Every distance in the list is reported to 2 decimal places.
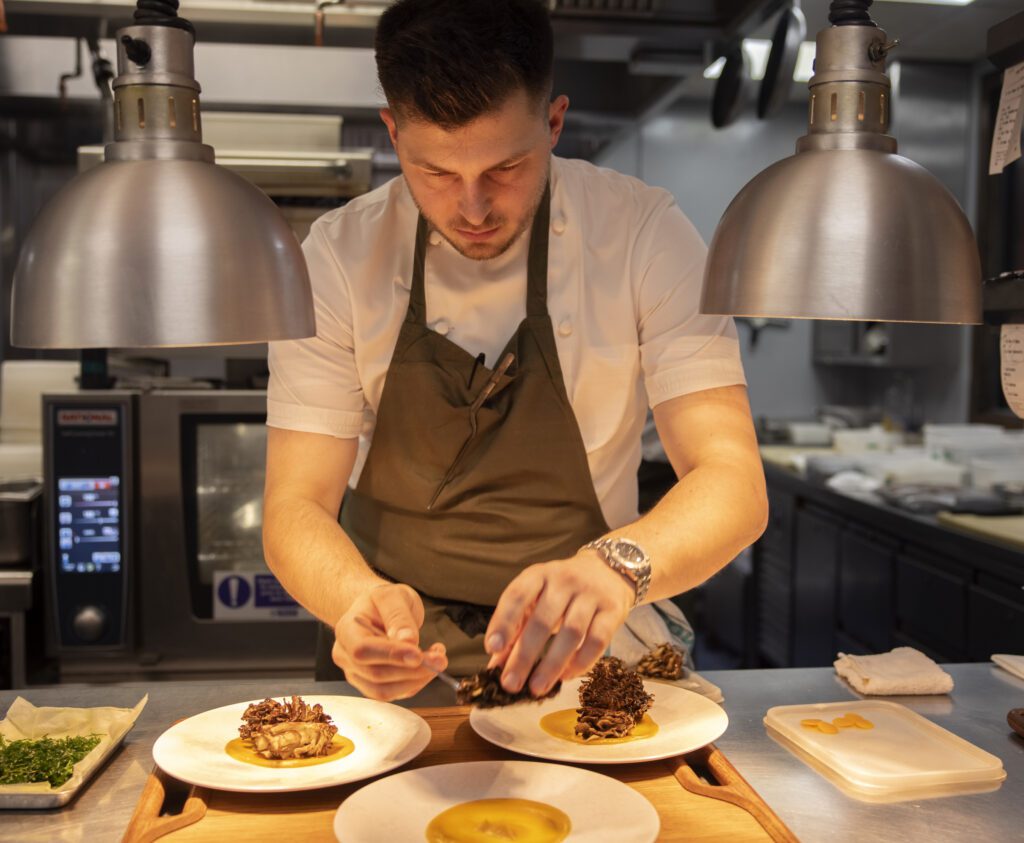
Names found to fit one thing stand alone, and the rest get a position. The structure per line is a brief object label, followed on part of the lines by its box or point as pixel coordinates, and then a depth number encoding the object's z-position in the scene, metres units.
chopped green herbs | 1.21
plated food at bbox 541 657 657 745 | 1.31
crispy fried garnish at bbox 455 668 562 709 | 1.19
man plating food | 1.53
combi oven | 2.72
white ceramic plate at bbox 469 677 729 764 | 1.25
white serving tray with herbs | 1.17
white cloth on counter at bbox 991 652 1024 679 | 1.66
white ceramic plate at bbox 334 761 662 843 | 1.07
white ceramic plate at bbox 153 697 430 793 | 1.17
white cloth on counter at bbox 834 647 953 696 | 1.56
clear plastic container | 1.23
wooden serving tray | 1.10
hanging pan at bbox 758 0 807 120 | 2.59
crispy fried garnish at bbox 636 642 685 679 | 1.56
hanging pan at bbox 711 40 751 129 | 2.86
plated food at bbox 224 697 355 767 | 1.24
